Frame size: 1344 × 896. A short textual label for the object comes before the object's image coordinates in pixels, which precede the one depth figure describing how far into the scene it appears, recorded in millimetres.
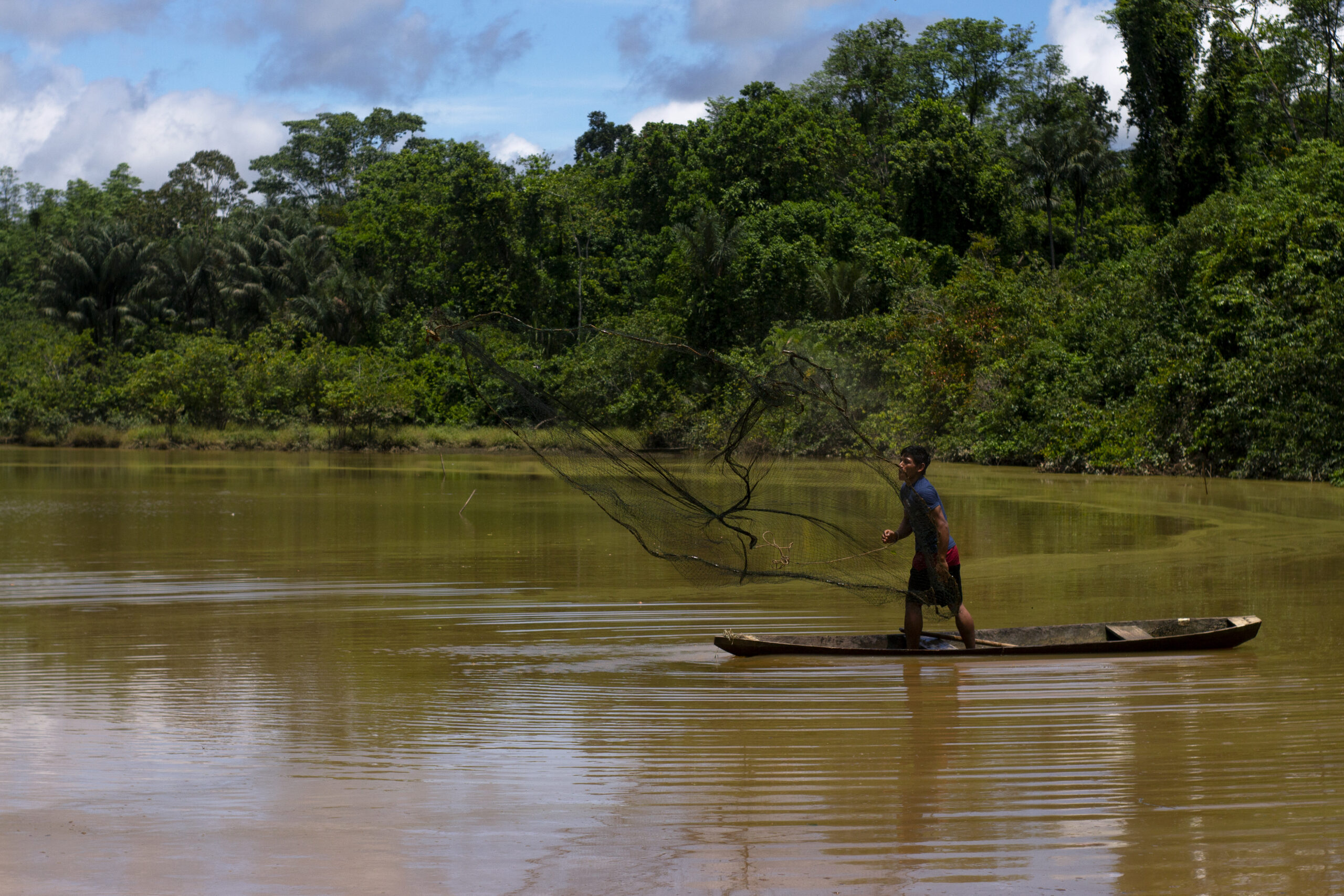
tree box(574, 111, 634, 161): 84938
